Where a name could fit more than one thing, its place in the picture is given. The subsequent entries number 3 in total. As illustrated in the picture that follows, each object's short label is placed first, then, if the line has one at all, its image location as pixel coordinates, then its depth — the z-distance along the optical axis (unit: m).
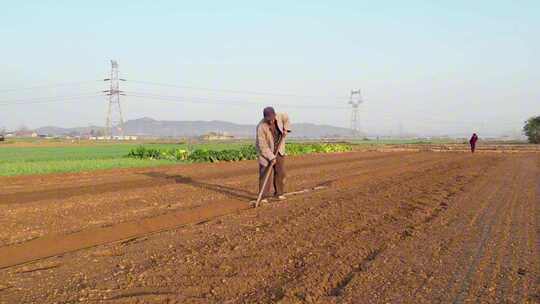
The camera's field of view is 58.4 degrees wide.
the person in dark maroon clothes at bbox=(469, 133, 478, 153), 37.50
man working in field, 9.45
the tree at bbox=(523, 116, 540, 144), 80.00
